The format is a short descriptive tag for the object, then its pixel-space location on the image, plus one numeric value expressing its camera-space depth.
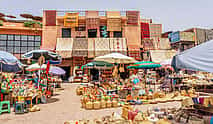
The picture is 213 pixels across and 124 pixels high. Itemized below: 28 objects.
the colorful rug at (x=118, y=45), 22.30
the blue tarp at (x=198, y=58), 3.30
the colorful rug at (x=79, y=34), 23.36
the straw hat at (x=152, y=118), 4.50
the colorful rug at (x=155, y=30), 26.06
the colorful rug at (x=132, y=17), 24.17
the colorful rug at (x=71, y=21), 23.05
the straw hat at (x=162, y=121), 4.03
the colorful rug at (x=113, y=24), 23.16
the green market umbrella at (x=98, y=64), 10.37
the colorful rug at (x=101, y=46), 22.03
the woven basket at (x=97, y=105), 7.01
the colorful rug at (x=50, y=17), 23.41
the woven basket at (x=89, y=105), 6.94
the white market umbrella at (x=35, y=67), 12.59
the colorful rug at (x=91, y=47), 21.86
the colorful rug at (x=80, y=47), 21.86
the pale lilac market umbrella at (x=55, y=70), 13.41
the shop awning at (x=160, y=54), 23.00
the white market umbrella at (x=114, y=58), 8.76
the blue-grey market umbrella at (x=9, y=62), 6.81
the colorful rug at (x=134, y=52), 22.56
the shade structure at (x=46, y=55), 8.89
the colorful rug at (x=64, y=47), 21.53
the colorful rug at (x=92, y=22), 23.05
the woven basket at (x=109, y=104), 7.28
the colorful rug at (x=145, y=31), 25.52
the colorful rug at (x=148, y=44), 24.15
